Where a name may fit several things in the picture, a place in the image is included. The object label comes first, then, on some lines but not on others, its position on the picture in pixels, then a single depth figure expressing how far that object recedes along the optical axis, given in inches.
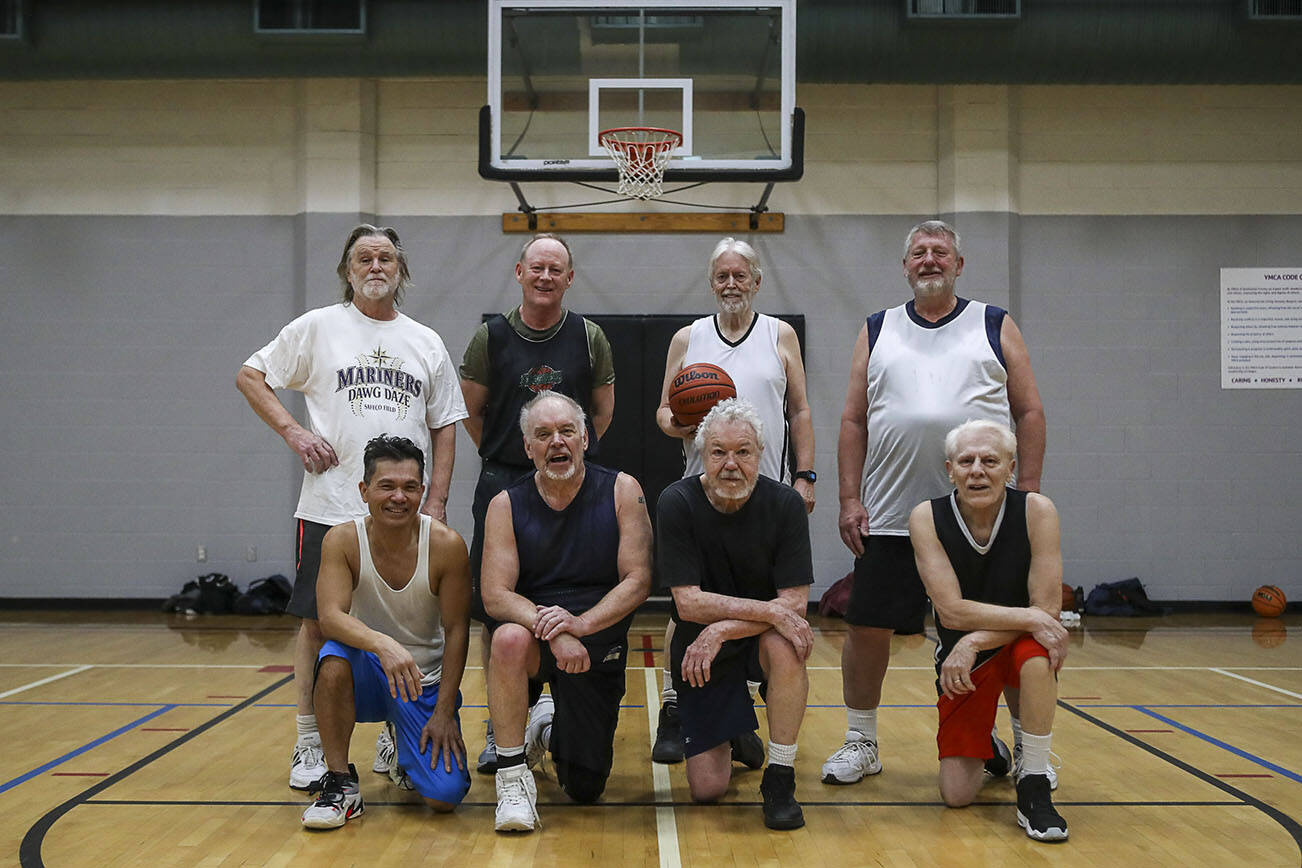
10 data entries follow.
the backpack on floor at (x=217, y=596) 315.6
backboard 249.4
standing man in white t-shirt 134.2
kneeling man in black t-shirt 119.5
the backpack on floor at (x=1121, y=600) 313.4
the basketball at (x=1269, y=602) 313.7
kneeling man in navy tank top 122.3
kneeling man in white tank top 118.9
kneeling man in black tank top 119.3
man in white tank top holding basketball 144.9
